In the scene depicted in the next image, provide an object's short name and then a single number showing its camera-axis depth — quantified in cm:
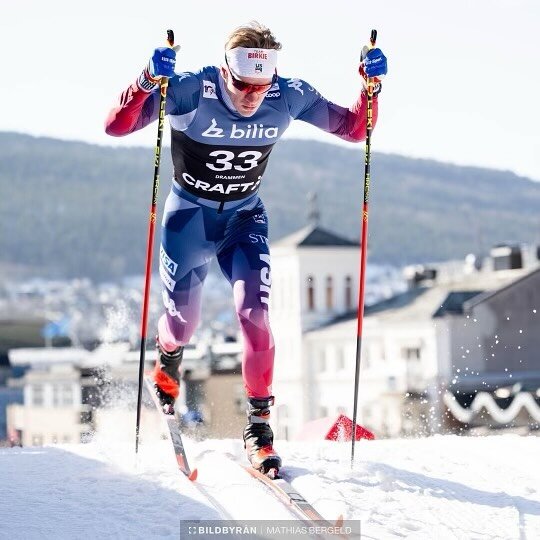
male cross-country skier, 710
